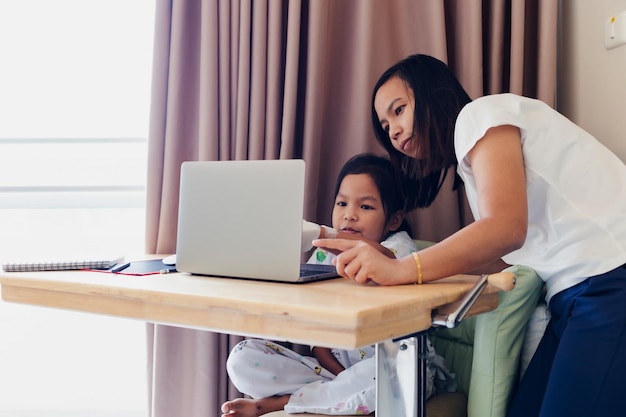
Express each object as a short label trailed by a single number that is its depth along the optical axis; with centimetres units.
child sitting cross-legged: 120
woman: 95
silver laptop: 98
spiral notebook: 111
